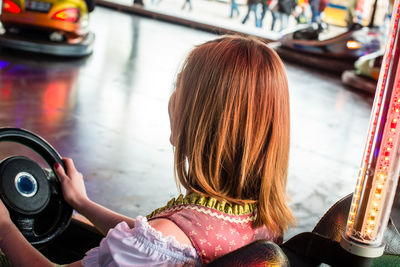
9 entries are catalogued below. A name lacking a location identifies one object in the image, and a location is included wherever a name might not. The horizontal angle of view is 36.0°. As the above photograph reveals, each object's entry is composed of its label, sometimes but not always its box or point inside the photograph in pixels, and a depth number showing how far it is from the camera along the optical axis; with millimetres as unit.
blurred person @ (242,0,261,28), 10602
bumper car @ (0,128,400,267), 805
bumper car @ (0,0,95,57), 5504
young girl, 978
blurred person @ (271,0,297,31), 10070
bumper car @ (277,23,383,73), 7566
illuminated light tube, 738
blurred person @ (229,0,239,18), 10925
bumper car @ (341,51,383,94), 6531
